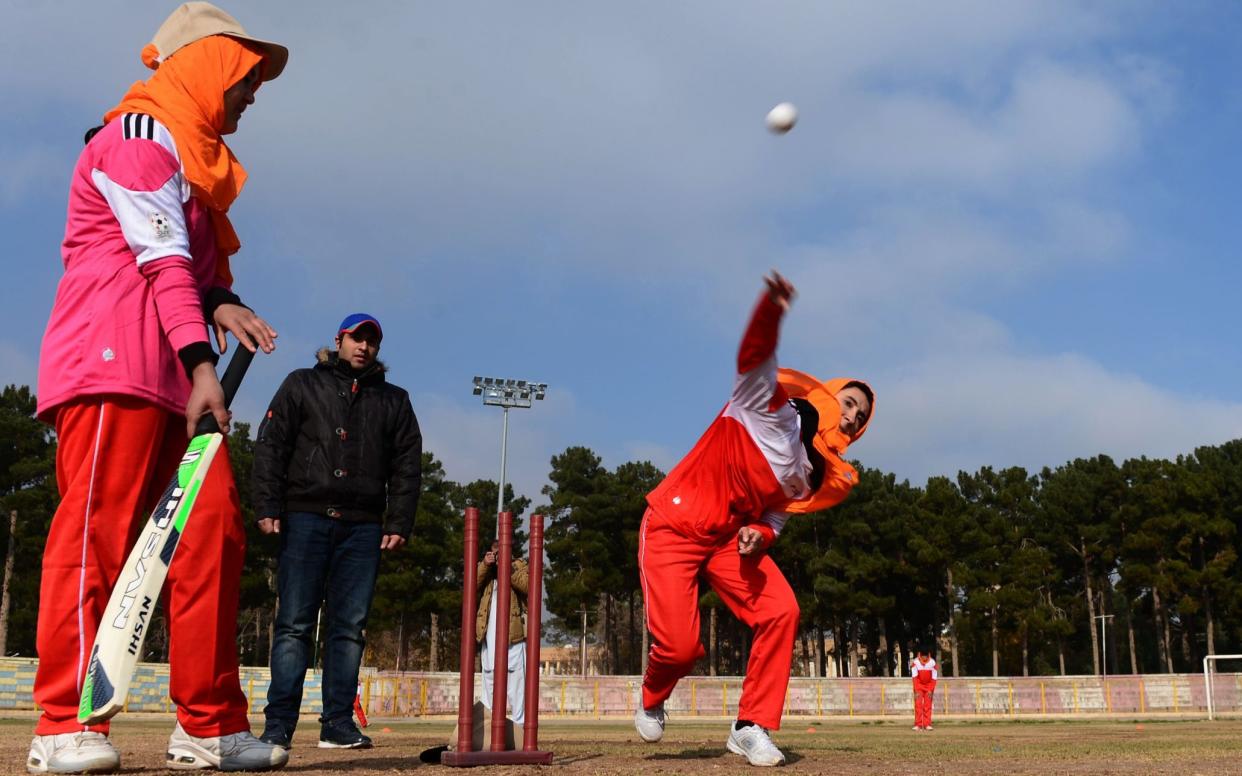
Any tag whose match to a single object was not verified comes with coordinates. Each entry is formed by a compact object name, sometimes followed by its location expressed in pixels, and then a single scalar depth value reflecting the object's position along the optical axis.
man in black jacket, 5.86
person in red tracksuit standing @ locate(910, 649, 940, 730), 20.27
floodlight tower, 48.22
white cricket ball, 7.22
